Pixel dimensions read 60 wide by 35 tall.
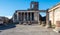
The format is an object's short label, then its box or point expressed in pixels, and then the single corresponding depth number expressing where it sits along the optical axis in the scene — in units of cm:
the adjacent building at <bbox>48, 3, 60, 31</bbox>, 1082
